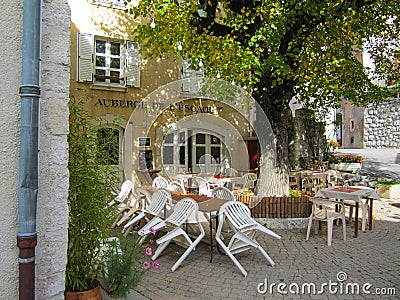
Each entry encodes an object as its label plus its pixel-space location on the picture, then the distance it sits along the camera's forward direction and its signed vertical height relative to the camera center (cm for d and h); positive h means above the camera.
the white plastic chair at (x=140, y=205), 584 -96
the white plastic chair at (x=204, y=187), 758 -78
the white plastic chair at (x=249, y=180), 923 -72
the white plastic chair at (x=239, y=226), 438 -96
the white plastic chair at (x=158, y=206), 517 -83
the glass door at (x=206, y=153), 1266 +6
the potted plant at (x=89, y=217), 268 -52
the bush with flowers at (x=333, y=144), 1366 +44
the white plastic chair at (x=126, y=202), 613 -99
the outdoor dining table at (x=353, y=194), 599 -74
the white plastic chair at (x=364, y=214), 644 -118
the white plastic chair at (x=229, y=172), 1174 -64
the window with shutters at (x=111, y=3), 1062 +495
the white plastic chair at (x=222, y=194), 591 -72
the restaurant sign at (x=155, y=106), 1077 +174
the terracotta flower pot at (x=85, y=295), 249 -107
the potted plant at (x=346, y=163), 1205 -31
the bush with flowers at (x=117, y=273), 282 -102
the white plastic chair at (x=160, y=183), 823 -70
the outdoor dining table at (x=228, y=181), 874 -70
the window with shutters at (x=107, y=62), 1036 +304
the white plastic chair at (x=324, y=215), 548 -106
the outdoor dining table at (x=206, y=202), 463 -74
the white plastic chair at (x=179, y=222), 441 -93
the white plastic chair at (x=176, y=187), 784 -77
